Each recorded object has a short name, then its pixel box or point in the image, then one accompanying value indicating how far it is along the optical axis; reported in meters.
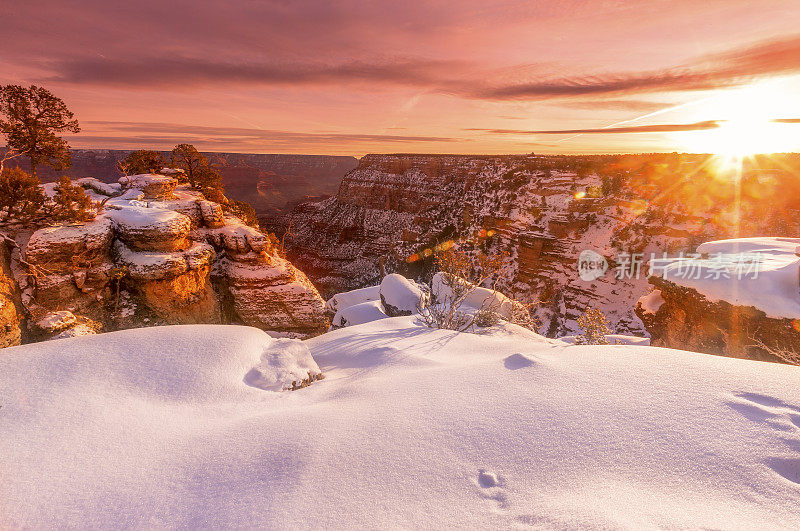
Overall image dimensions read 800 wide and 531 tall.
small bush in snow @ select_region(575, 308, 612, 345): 9.85
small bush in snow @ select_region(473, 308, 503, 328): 9.33
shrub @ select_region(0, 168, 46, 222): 11.02
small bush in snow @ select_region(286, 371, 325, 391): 5.05
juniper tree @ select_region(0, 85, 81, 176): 12.96
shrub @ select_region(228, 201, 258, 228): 20.39
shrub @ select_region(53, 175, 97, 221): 12.16
